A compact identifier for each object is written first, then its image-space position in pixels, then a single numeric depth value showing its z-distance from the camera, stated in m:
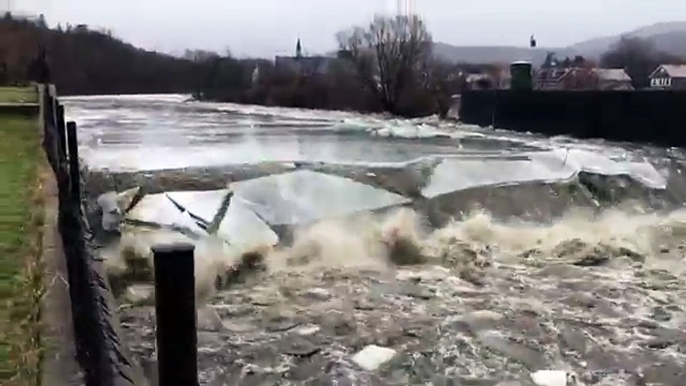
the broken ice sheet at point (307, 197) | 7.19
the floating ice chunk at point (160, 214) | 6.66
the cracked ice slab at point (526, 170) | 8.63
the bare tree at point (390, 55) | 32.28
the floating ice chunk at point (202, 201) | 6.92
